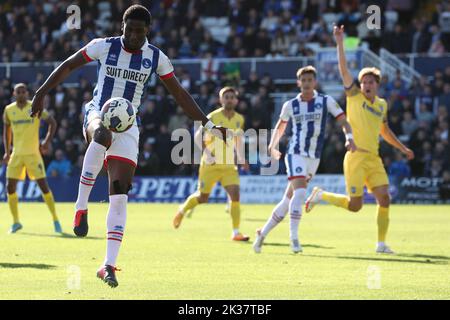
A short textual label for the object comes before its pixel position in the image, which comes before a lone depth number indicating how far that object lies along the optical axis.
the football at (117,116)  9.32
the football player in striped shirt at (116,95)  9.32
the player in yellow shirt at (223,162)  16.62
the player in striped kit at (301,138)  13.94
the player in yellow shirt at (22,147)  17.73
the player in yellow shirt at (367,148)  14.09
